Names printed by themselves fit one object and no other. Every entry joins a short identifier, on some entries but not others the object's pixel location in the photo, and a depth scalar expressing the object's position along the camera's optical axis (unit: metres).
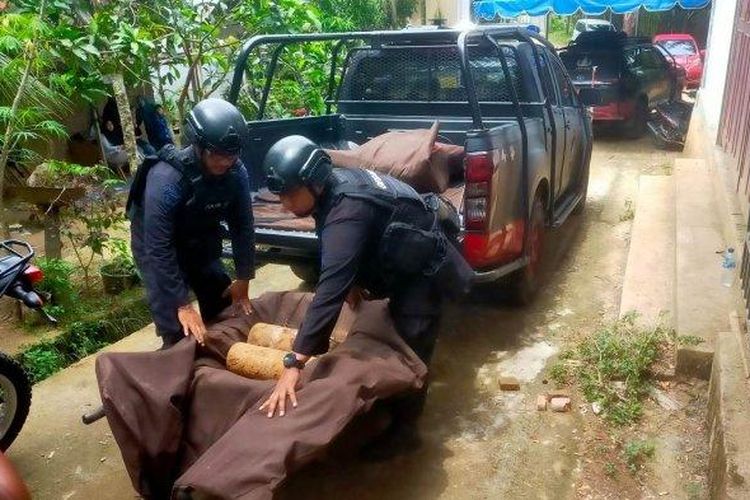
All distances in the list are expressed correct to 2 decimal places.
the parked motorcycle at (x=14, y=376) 3.18
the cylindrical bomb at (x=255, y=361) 2.88
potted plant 5.22
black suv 10.58
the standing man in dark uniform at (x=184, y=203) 2.88
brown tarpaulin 2.28
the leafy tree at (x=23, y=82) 4.43
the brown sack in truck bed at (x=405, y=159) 4.39
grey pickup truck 3.90
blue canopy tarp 12.83
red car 17.56
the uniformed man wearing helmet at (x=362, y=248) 2.60
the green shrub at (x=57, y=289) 4.84
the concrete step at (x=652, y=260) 4.44
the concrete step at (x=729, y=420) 2.42
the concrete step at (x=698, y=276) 3.56
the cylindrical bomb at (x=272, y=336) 3.11
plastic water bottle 3.81
